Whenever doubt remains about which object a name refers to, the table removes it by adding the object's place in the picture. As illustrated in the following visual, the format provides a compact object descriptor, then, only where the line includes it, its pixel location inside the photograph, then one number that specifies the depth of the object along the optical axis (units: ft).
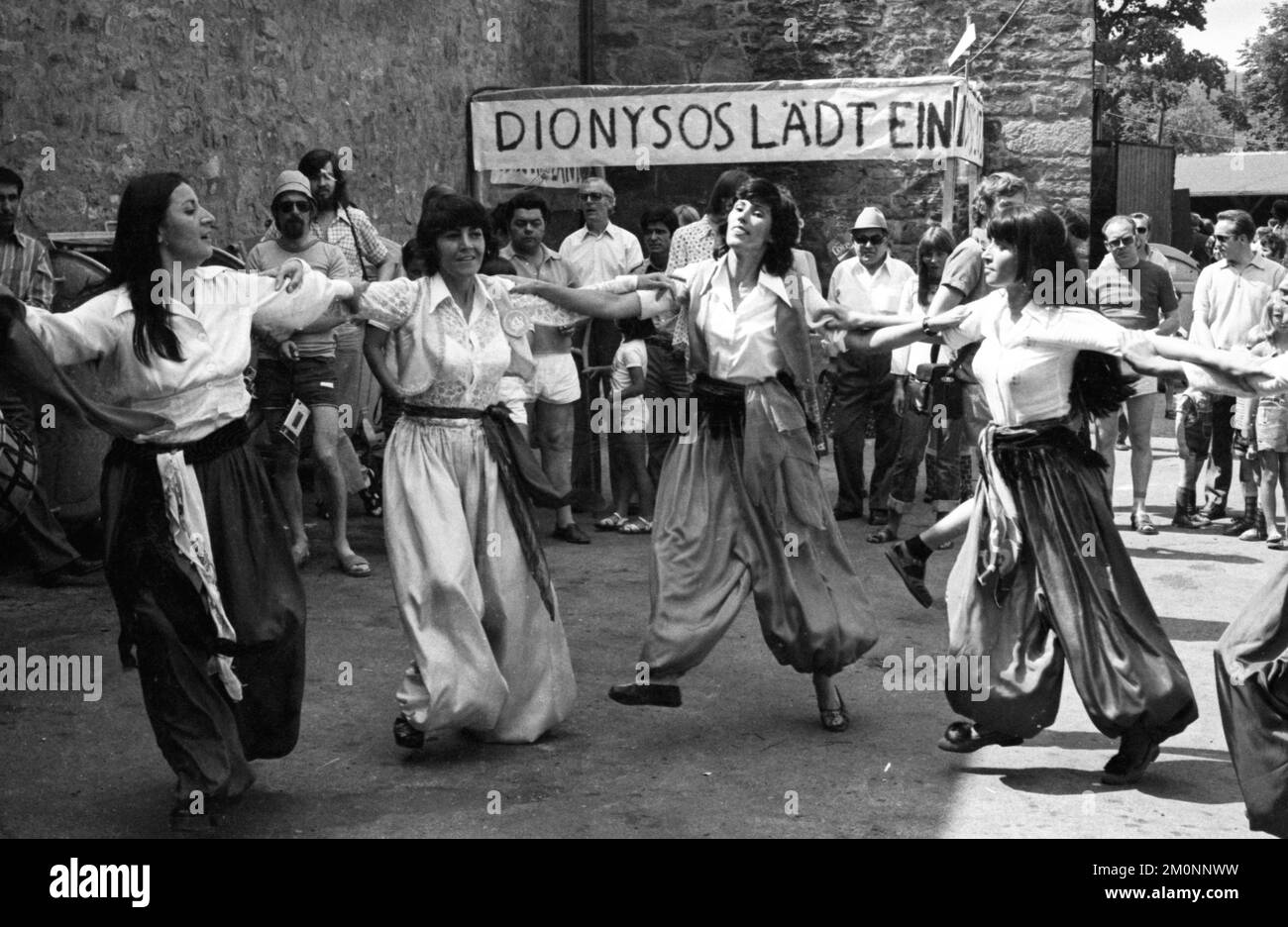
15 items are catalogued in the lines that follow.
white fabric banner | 40.01
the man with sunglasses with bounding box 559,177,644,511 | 35.09
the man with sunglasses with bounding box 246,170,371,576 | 27.86
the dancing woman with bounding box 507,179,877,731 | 19.67
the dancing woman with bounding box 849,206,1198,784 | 17.54
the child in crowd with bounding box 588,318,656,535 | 31.71
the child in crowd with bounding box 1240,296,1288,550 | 31.78
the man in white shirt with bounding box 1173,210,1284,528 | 34.14
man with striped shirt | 26.02
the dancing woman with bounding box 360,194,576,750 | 18.35
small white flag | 46.14
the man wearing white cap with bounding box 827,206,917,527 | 34.76
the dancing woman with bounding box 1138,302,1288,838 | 14.43
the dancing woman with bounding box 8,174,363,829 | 15.81
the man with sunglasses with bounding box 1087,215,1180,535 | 33.83
